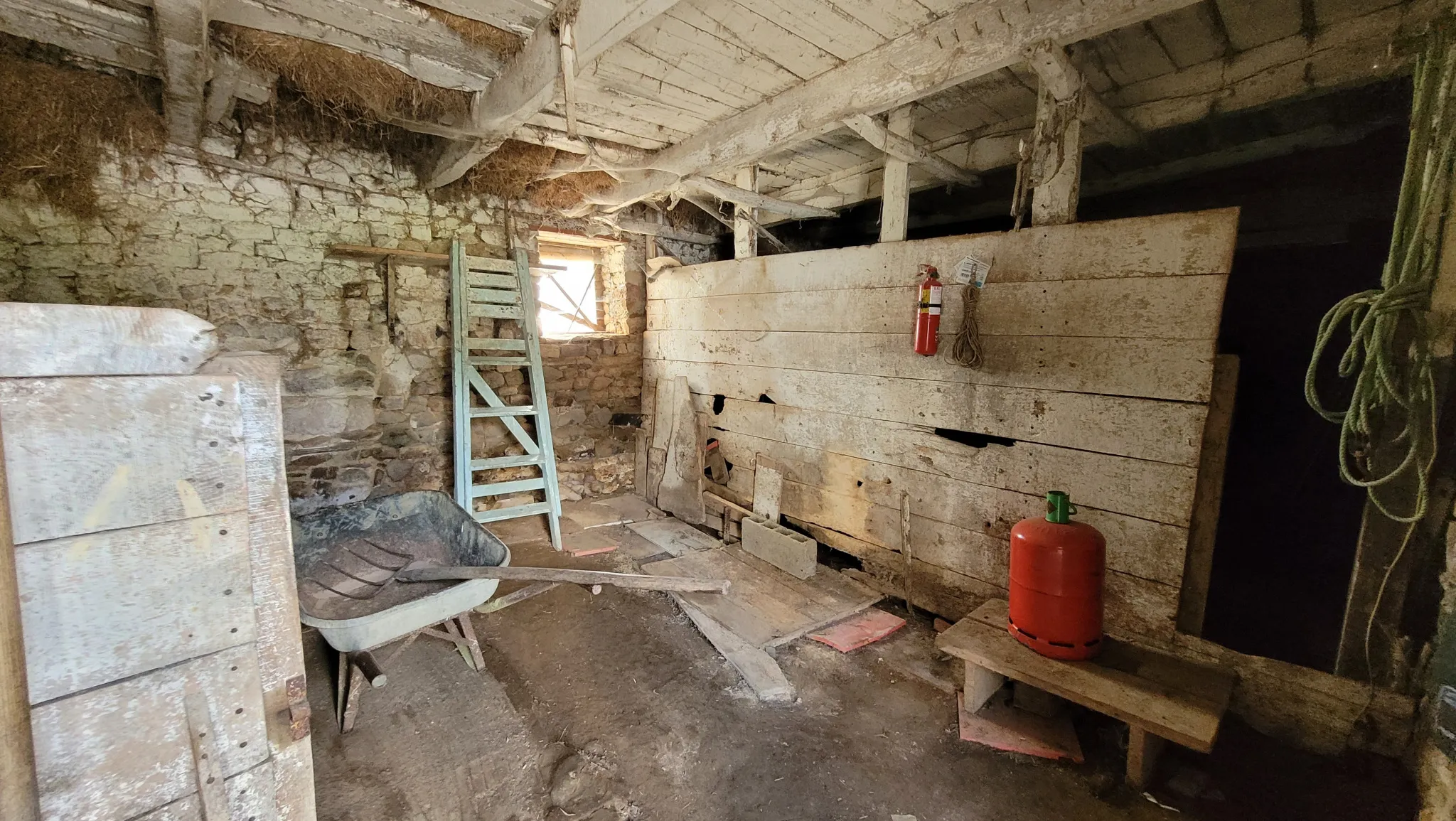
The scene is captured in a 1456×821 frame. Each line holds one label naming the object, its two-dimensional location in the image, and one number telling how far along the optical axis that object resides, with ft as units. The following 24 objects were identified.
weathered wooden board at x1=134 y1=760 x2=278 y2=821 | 3.98
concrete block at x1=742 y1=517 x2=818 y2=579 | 11.65
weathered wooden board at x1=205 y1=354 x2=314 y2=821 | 4.13
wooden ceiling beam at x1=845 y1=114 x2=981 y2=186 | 8.44
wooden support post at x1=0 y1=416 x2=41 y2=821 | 3.34
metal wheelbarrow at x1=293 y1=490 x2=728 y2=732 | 6.81
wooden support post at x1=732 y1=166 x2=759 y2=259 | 13.09
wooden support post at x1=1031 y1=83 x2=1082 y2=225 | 7.66
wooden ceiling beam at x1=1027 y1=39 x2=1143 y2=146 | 6.41
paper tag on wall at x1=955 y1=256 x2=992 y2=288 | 8.90
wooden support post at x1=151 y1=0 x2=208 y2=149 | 5.98
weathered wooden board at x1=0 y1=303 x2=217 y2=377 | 3.35
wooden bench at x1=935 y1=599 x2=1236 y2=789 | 6.04
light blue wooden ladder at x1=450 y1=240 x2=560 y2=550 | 13.21
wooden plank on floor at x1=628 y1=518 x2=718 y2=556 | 13.34
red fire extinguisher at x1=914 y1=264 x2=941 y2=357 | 9.18
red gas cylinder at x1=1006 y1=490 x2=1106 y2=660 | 6.90
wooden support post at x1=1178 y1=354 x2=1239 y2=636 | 7.23
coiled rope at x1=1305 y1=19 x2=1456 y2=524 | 5.51
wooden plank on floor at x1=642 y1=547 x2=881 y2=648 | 9.78
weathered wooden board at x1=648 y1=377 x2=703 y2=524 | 14.88
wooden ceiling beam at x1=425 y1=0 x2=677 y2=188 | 5.62
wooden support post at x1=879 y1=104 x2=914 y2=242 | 10.21
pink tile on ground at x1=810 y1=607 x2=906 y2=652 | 9.45
